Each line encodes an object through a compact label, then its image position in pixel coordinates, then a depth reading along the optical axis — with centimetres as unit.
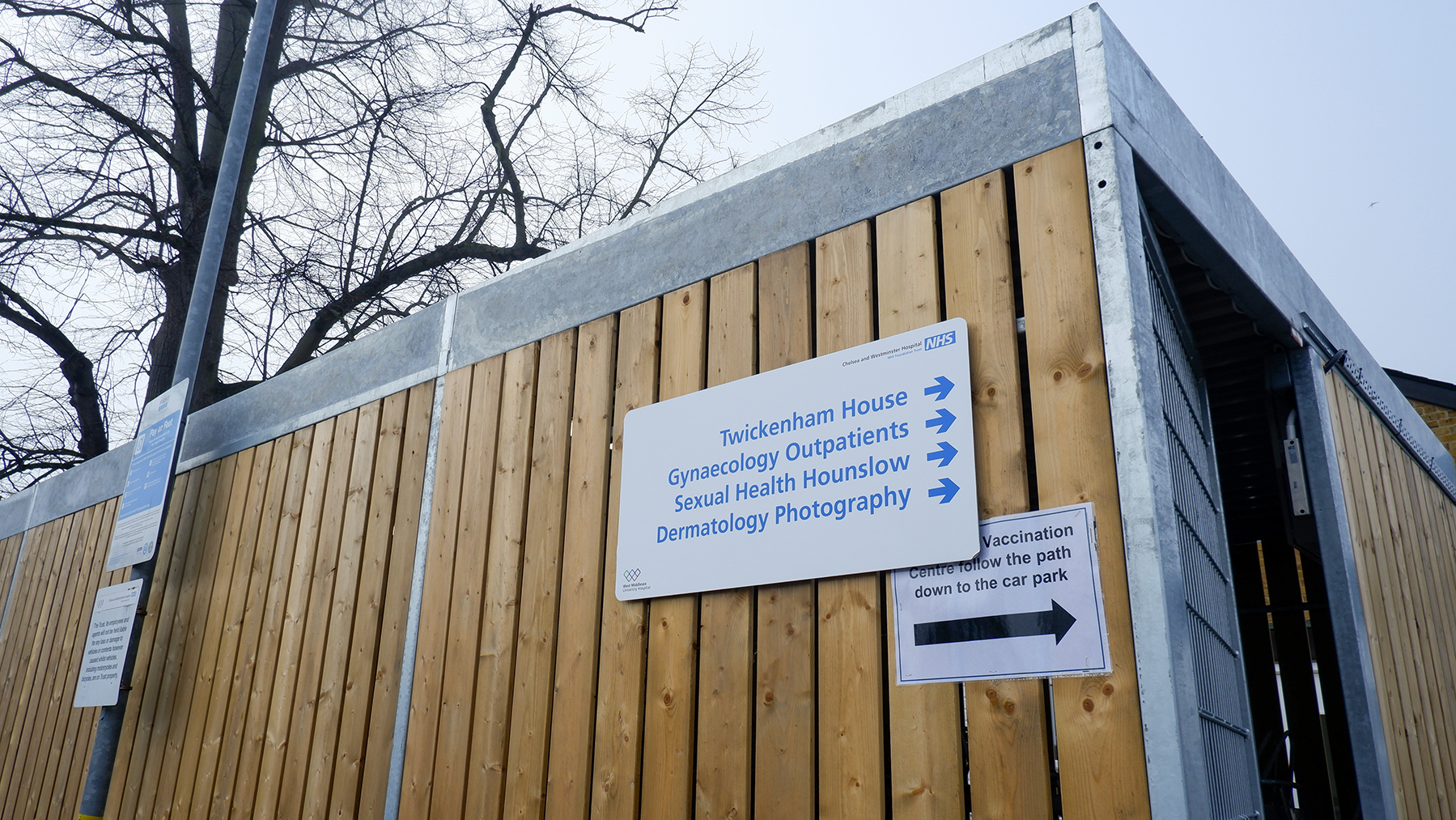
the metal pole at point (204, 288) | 534
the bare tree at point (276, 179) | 952
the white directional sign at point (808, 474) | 286
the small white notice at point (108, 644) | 548
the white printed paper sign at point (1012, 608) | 249
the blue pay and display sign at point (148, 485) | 557
